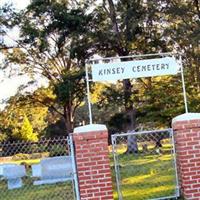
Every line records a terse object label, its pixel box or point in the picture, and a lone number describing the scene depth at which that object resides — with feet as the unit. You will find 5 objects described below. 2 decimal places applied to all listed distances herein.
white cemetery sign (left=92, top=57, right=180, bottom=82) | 28.76
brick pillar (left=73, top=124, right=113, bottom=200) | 27.25
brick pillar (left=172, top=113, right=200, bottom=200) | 28.53
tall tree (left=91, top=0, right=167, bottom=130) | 93.50
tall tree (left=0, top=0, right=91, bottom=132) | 100.58
